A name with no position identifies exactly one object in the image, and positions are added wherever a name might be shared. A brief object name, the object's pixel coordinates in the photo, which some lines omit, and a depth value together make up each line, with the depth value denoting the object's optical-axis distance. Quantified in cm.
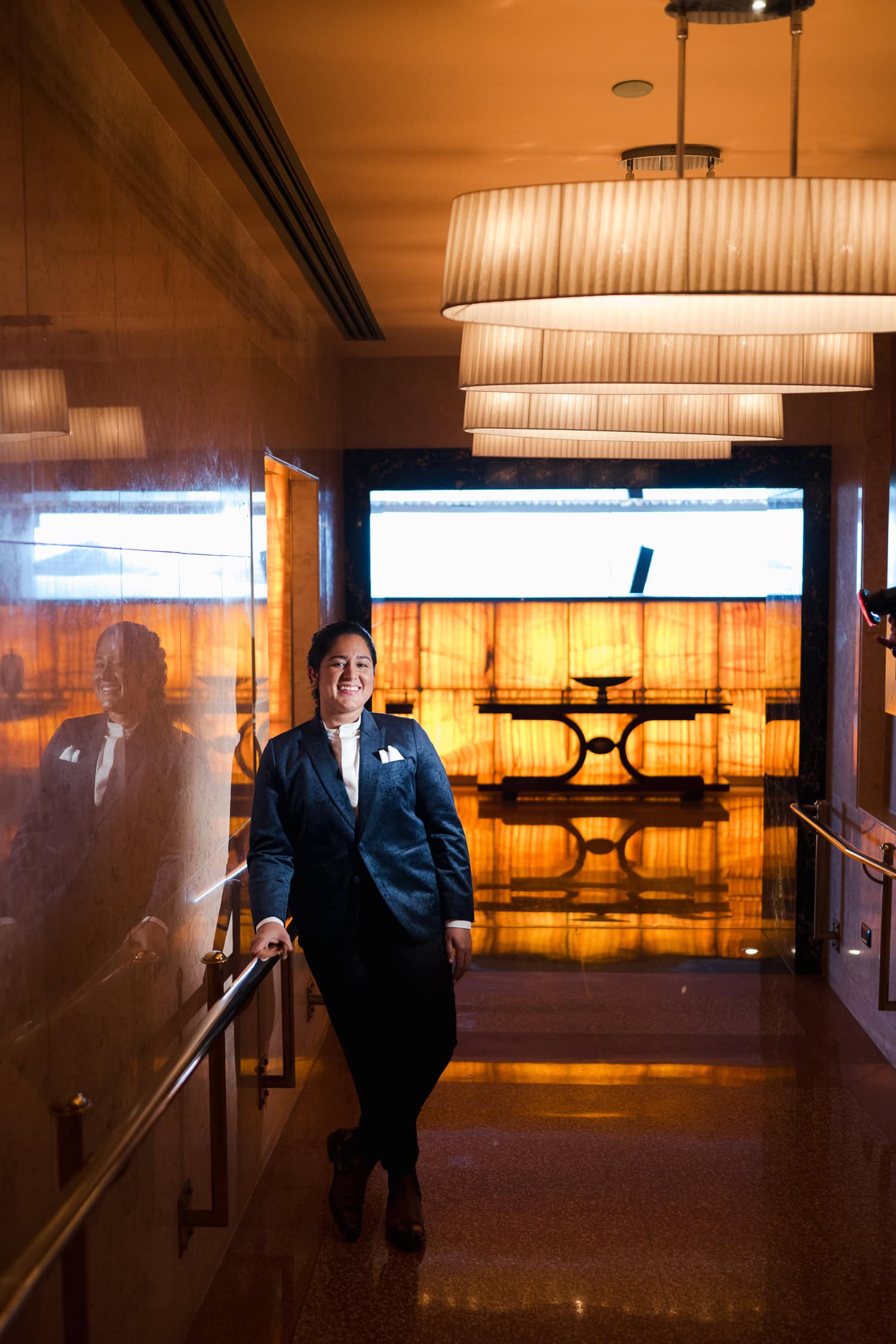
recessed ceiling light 295
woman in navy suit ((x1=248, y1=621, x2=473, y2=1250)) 333
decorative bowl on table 1153
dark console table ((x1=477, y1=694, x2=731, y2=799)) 1134
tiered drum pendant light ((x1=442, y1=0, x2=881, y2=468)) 178
